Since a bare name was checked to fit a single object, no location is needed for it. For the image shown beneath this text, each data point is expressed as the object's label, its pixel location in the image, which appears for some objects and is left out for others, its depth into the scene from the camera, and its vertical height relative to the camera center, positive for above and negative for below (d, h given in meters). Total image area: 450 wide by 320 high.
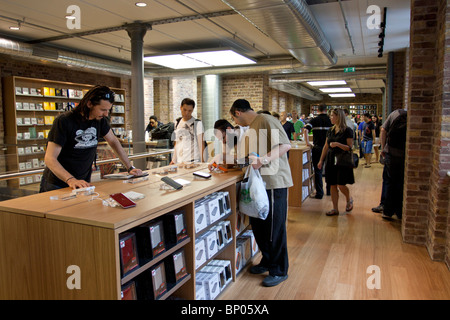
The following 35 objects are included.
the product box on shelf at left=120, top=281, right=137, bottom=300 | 1.75 -0.82
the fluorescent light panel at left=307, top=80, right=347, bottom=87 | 13.71 +1.76
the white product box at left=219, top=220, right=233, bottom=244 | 2.77 -0.83
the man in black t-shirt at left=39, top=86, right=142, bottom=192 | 2.27 -0.07
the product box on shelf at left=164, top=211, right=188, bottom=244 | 2.13 -0.60
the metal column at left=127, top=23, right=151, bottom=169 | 6.59 +1.02
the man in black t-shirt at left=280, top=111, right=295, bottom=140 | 6.41 +0.01
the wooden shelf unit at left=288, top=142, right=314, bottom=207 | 5.28 -0.72
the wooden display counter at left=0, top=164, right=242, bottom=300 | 1.59 -0.54
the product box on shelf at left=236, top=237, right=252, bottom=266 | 3.12 -1.09
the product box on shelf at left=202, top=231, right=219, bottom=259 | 2.51 -0.84
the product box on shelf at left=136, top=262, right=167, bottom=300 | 1.92 -0.86
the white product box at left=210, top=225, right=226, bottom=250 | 2.66 -0.83
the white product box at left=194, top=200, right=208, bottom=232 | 2.37 -0.60
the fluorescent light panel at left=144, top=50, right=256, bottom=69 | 7.43 +1.57
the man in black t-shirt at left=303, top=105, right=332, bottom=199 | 5.87 -0.18
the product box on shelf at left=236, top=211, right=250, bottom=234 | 3.05 -0.84
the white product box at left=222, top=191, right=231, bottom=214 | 2.81 -0.60
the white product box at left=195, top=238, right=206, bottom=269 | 2.38 -0.85
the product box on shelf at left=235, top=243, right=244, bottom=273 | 2.99 -1.12
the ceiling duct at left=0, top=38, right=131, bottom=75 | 6.57 +1.55
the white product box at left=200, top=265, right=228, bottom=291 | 2.64 -1.08
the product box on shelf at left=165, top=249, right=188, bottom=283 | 2.13 -0.85
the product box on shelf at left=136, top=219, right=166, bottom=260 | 1.91 -0.61
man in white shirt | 3.98 -0.14
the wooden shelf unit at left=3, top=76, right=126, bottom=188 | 7.82 +0.54
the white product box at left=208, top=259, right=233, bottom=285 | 2.78 -1.09
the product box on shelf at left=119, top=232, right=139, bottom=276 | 1.69 -0.61
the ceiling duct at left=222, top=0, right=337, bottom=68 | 4.06 +1.42
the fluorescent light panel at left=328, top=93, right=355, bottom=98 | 19.75 +1.84
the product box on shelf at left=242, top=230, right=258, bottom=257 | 3.33 -1.07
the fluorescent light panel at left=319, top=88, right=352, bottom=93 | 16.60 +1.77
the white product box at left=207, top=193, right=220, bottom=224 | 2.54 -0.59
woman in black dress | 4.59 -0.31
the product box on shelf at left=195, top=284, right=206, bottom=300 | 2.37 -1.12
